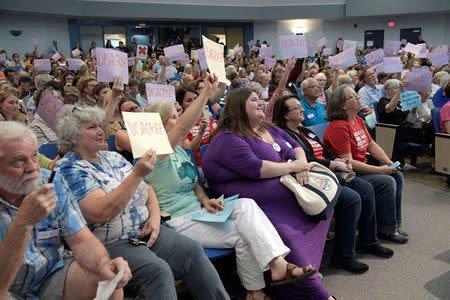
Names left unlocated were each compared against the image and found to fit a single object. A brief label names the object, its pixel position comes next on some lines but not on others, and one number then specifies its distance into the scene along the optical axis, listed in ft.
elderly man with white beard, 4.10
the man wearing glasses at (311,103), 13.64
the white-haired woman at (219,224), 6.94
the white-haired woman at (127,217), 5.66
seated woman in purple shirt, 7.78
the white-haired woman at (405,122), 15.72
